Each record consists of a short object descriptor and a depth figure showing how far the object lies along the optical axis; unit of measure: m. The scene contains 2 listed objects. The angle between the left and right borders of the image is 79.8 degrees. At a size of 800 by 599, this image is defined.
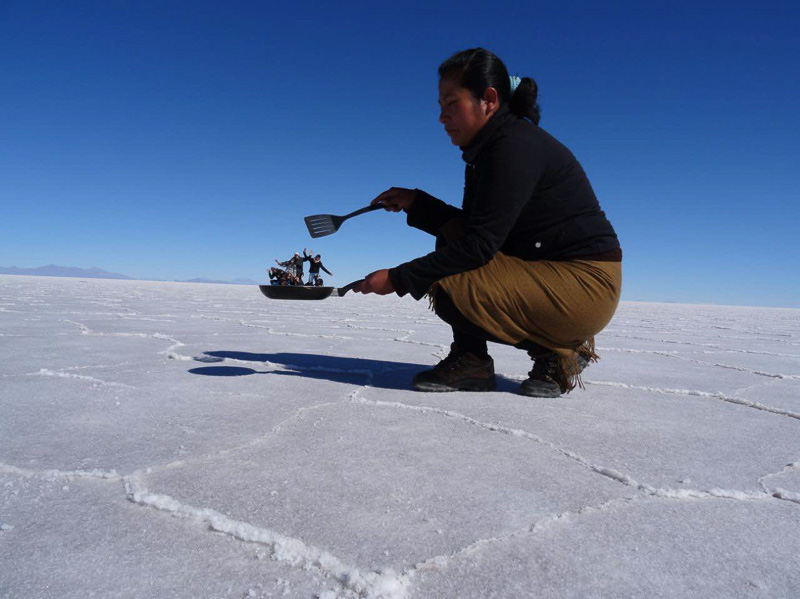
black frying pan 1.45
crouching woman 1.39
